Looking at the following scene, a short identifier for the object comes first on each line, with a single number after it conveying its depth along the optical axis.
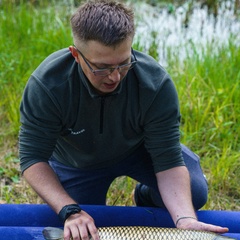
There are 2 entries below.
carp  2.79
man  2.82
